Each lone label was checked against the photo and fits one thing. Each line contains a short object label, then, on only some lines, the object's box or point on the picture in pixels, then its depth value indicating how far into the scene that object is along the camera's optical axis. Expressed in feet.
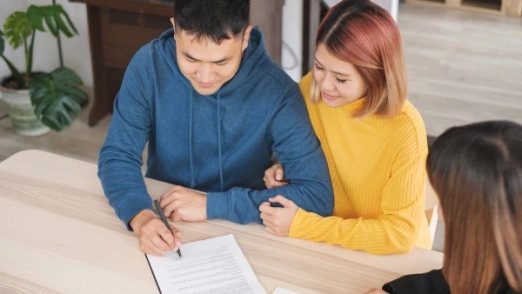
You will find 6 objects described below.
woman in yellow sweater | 4.21
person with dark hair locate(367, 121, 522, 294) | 2.78
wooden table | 3.85
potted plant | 9.53
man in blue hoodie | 4.34
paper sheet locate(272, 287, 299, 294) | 3.78
